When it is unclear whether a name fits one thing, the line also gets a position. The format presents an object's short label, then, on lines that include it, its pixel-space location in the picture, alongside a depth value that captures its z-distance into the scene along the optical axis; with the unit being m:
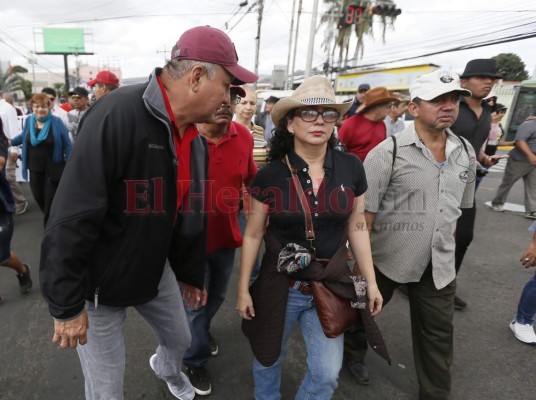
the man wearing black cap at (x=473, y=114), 3.01
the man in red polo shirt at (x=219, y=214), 2.15
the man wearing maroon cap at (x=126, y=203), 1.26
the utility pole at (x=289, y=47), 24.22
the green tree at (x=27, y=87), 58.50
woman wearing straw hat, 1.81
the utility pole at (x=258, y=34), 20.38
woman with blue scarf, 4.21
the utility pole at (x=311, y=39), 13.38
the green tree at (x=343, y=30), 24.75
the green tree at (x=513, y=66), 42.06
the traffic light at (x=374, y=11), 13.41
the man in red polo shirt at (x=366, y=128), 4.21
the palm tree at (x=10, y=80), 47.28
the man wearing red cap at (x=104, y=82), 4.34
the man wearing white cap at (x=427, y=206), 2.12
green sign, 56.28
